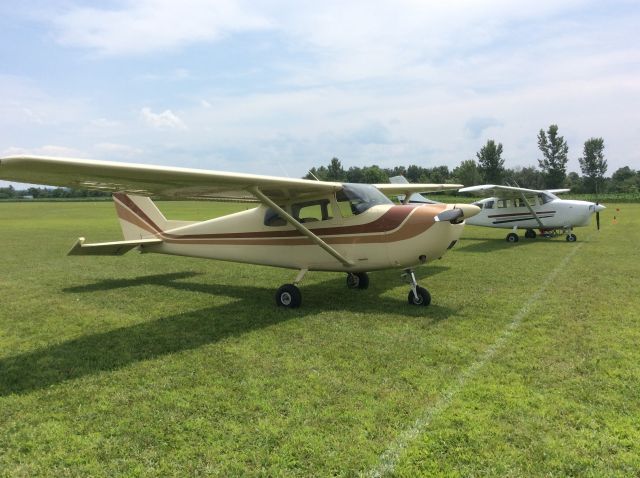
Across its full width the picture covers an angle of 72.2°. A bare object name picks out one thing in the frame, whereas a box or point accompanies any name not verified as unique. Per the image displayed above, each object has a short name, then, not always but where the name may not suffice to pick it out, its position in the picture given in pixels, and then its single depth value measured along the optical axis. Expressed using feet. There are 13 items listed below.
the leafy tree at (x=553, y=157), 246.88
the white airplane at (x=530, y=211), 59.41
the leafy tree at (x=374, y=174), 370.78
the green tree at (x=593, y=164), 278.05
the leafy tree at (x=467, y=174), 303.07
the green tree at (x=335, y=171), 290.66
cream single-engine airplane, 21.07
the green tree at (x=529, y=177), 300.32
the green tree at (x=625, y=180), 279.16
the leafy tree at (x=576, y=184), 288.28
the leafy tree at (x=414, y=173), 381.48
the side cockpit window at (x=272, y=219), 27.66
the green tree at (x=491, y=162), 234.76
